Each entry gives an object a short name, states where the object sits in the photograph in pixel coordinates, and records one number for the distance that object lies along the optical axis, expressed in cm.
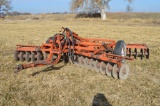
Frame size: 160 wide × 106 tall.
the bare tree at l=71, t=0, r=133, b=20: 2213
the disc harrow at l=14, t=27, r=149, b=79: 363
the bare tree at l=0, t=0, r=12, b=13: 4056
